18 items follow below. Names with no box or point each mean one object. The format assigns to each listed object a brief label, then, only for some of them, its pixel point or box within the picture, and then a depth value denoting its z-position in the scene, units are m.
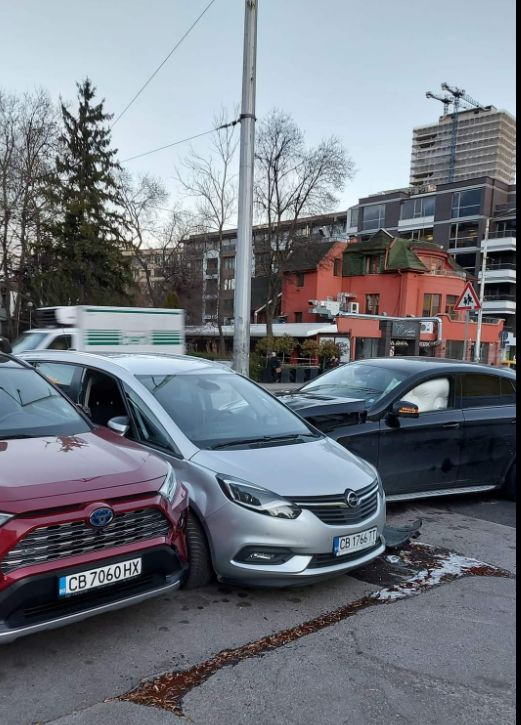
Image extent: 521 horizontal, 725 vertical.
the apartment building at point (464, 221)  59.50
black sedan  5.62
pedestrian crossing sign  14.12
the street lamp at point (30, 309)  31.23
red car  2.66
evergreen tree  31.17
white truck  10.48
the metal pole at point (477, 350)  22.53
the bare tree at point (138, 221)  34.97
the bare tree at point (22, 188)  27.27
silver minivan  3.56
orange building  41.84
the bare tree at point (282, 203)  33.69
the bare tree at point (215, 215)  32.91
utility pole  9.20
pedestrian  24.89
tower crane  126.38
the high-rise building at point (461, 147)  126.75
